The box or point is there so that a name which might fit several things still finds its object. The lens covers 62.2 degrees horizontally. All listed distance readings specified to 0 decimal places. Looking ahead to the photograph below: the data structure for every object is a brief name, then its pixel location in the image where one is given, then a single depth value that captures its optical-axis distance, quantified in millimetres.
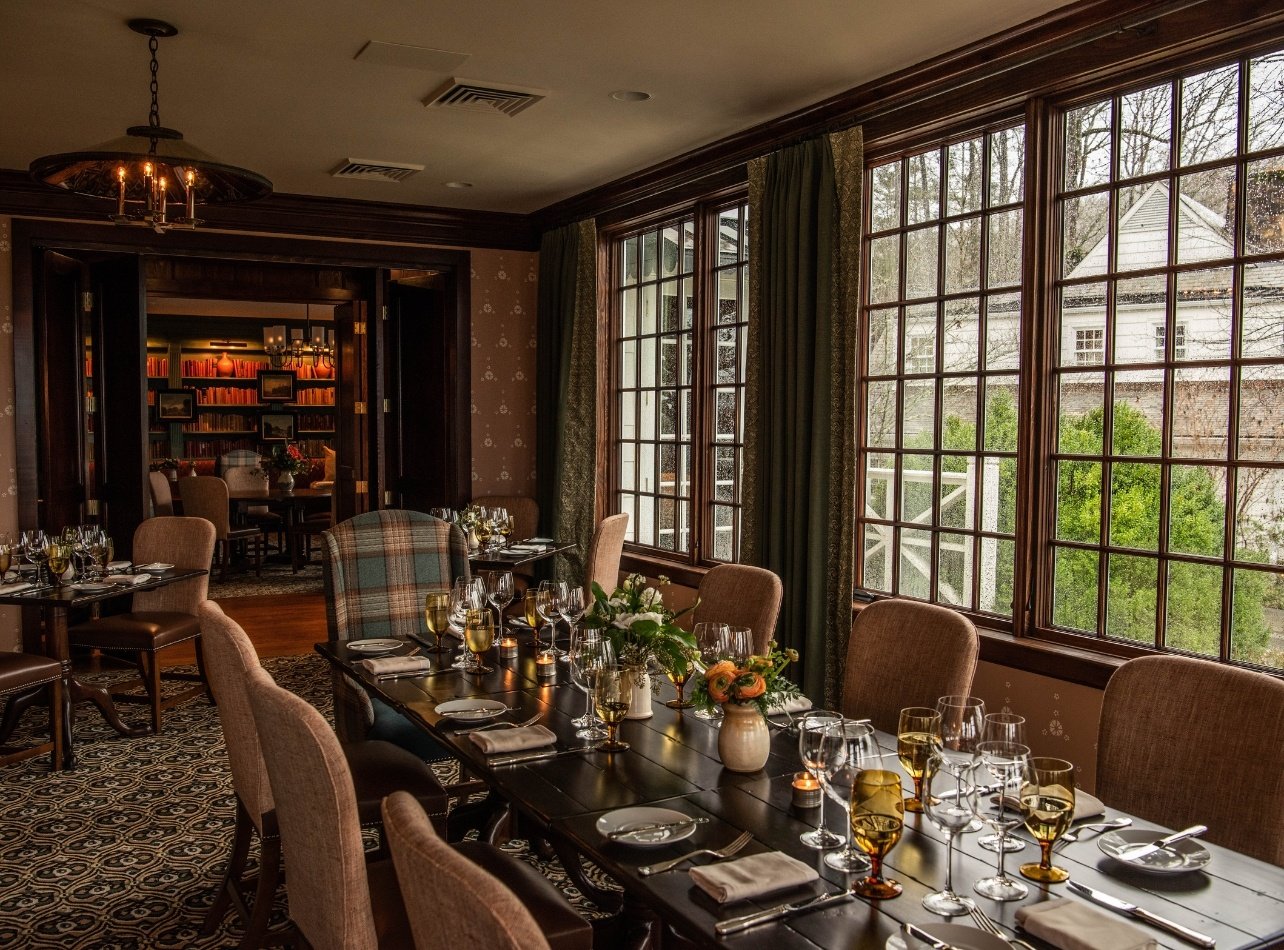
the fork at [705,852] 1690
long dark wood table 1526
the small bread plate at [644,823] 1804
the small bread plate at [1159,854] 1703
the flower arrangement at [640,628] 2432
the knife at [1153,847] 1739
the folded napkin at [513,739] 2283
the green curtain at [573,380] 6645
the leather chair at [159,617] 4992
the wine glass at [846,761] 1684
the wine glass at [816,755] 1713
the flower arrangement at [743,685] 2160
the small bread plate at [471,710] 2535
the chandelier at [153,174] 3473
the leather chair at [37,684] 4223
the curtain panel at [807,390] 4387
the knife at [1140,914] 1470
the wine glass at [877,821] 1598
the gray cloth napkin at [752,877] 1583
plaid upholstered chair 3777
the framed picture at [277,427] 14328
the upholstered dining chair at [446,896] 1051
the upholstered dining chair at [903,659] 2746
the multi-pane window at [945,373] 3947
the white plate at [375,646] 3303
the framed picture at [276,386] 14359
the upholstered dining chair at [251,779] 2439
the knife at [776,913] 1499
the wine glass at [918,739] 1764
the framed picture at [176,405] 13836
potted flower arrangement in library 10688
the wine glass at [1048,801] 1616
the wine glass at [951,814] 1569
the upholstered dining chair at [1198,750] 2025
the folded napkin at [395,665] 3016
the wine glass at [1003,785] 1622
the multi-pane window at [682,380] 5559
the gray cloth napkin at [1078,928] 1428
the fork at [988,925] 1455
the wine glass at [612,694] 2252
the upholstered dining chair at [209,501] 9281
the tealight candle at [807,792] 2000
